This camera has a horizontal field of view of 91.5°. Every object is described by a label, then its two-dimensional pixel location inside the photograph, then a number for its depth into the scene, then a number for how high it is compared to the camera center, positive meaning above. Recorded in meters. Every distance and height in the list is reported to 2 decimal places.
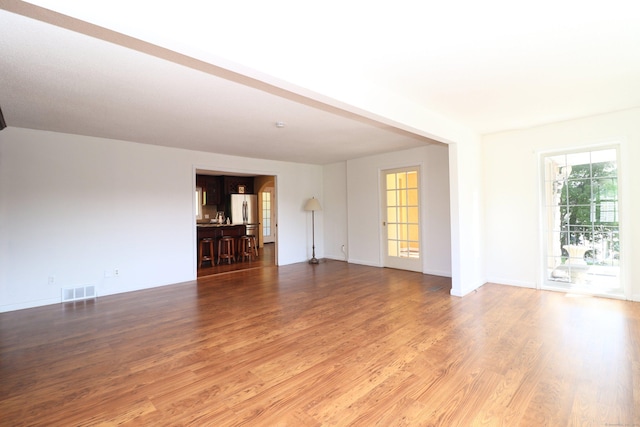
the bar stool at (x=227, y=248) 7.61 -0.83
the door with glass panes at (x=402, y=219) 6.11 -0.14
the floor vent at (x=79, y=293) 4.47 -1.11
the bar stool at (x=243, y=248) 8.11 -0.87
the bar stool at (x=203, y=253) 7.18 -0.82
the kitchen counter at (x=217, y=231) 7.42 -0.40
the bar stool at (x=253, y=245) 8.42 -0.84
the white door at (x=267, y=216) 11.07 -0.06
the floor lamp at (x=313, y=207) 7.31 +0.16
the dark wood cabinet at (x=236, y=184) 9.73 +1.00
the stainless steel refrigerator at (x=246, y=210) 9.62 +0.15
